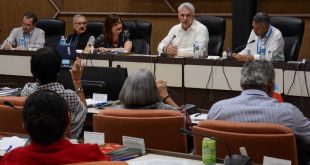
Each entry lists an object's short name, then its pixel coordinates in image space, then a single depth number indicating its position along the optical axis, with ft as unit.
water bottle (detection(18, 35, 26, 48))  26.06
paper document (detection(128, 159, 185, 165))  8.87
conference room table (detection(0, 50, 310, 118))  17.92
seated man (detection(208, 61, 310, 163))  10.02
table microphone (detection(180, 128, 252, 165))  8.11
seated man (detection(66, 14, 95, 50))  25.43
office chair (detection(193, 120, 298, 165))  9.20
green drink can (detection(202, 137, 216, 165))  8.89
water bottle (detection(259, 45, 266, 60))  19.48
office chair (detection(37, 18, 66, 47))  26.99
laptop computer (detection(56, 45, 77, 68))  18.75
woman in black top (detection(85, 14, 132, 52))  23.59
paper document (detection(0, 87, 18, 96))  16.56
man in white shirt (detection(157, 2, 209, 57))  22.66
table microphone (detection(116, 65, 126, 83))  15.57
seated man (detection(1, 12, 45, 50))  26.43
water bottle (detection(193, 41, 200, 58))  20.02
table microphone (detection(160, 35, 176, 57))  20.34
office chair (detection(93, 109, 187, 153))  10.72
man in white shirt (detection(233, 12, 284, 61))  20.61
